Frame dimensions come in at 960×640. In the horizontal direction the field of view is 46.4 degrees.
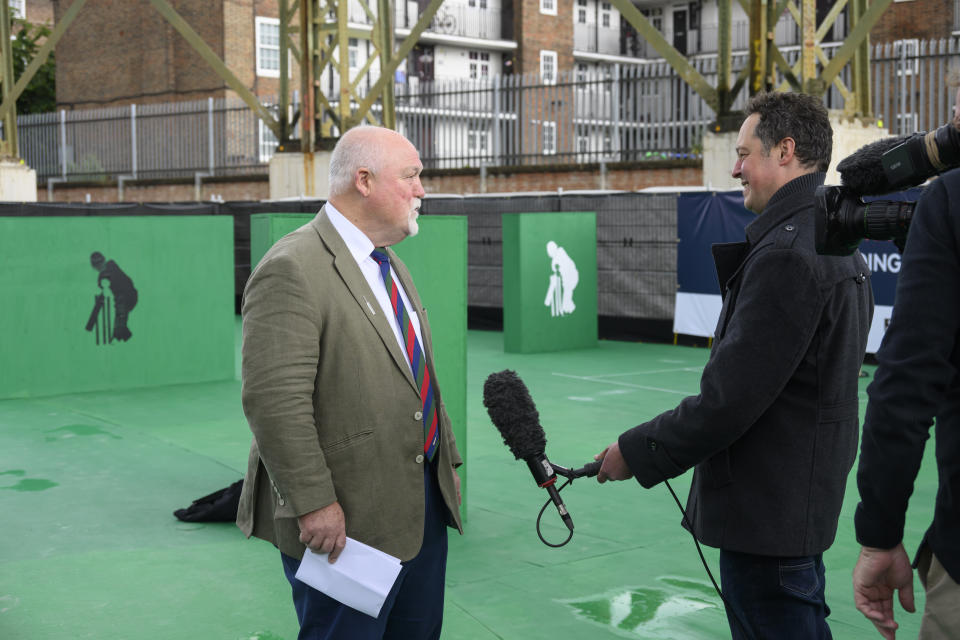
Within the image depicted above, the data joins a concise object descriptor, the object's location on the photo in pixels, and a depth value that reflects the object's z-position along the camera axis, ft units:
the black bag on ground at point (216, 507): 20.33
